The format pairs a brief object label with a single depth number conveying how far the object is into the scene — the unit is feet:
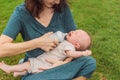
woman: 7.59
